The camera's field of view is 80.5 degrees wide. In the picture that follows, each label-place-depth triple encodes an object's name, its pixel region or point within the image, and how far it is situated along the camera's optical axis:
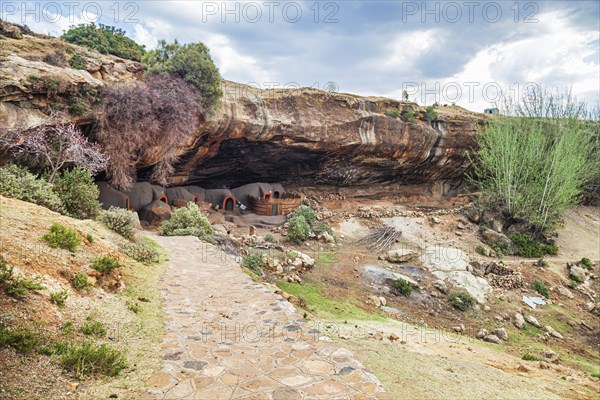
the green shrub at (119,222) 9.28
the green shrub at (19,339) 3.18
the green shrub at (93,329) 3.98
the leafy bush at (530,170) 19.86
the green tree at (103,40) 16.77
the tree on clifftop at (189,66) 14.65
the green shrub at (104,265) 5.61
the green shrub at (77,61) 12.14
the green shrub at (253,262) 10.01
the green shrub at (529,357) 7.58
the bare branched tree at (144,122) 12.51
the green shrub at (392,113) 21.57
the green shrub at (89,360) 3.23
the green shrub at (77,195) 10.14
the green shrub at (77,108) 11.33
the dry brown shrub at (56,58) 11.45
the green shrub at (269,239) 13.55
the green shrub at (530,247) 18.16
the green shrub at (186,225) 12.13
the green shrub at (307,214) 16.78
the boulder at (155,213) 15.37
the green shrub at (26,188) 8.68
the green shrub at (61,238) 5.79
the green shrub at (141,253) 7.75
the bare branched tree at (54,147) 10.29
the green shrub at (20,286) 3.93
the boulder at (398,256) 13.79
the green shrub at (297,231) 14.88
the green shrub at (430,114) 22.95
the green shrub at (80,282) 4.97
